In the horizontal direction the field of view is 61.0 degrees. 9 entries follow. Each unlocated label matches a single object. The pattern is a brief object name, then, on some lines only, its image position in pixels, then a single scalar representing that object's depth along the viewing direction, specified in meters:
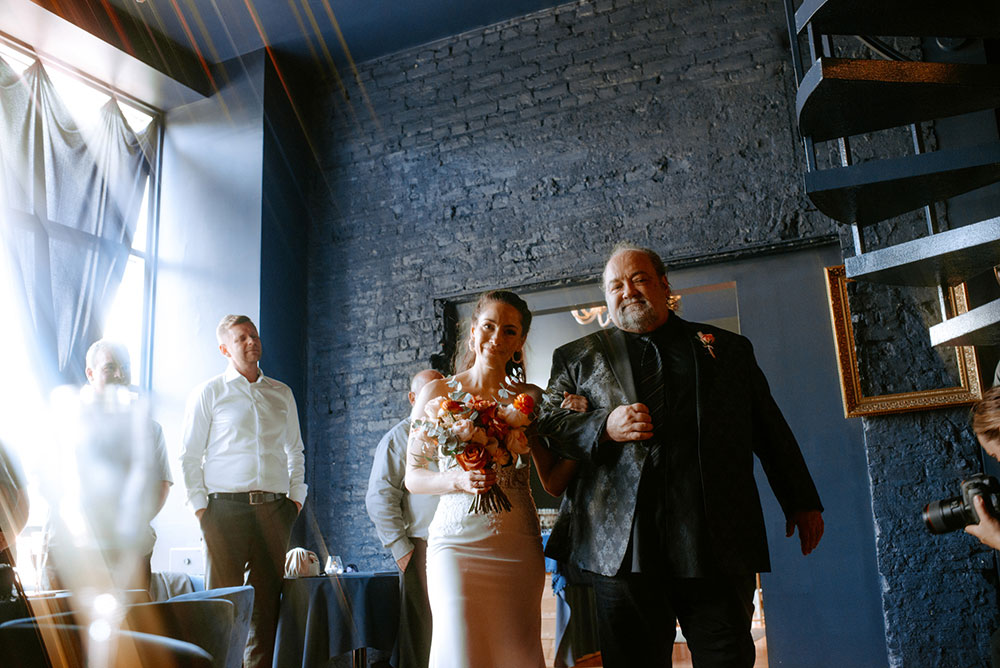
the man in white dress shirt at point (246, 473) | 4.16
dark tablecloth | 3.86
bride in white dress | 2.46
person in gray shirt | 3.79
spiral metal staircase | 2.99
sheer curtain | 5.23
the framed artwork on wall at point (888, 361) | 4.26
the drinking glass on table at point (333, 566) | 4.30
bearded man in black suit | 2.31
